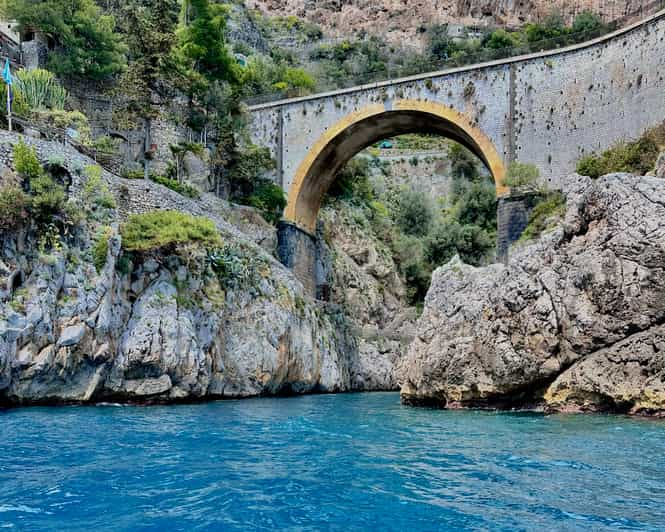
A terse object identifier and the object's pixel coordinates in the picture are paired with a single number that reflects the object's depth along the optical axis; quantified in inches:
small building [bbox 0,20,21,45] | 1154.0
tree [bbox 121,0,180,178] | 969.5
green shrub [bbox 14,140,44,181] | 650.2
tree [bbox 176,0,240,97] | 1240.2
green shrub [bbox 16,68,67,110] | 967.0
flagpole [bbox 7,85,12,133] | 762.8
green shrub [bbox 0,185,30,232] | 614.5
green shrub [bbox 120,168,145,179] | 913.8
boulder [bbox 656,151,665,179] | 592.9
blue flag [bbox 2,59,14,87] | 810.2
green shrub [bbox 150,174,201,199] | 954.1
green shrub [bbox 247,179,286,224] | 1222.3
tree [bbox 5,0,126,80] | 1122.0
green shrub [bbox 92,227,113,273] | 685.9
